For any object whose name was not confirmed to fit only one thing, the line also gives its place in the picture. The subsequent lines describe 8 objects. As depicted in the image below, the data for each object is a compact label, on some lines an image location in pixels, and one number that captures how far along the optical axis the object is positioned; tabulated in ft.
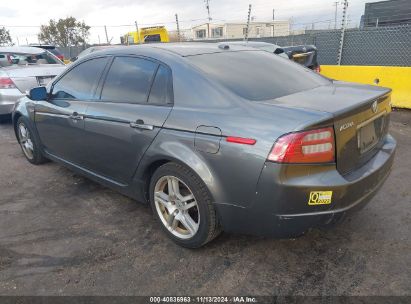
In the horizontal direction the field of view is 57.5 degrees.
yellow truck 73.56
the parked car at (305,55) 27.12
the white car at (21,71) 23.75
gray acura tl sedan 7.80
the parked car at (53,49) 45.46
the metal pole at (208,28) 128.14
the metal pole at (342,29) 30.63
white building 125.70
